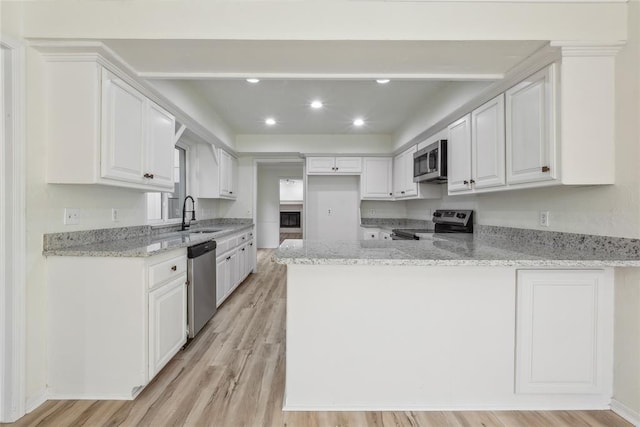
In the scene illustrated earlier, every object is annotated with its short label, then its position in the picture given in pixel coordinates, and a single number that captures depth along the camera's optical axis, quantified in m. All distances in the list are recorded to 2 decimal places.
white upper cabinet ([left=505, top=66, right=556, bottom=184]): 1.78
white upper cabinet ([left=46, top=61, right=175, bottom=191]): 1.83
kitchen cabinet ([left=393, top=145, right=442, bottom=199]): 3.84
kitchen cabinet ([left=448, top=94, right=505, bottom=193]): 2.24
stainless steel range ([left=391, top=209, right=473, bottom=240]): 3.02
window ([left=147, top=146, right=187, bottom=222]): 3.26
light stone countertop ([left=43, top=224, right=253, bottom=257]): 1.80
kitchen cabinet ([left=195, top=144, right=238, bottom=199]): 4.16
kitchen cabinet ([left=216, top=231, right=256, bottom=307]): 3.38
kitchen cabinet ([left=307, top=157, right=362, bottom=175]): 5.07
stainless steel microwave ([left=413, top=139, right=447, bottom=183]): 3.12
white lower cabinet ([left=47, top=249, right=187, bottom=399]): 1.81
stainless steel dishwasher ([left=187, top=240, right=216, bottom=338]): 2.48
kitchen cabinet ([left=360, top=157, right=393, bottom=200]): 5.02
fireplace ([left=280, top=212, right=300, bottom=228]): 12.25
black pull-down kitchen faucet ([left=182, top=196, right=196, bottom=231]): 3.62
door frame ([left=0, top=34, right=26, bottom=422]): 1.62
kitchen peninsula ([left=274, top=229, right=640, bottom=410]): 1.70
